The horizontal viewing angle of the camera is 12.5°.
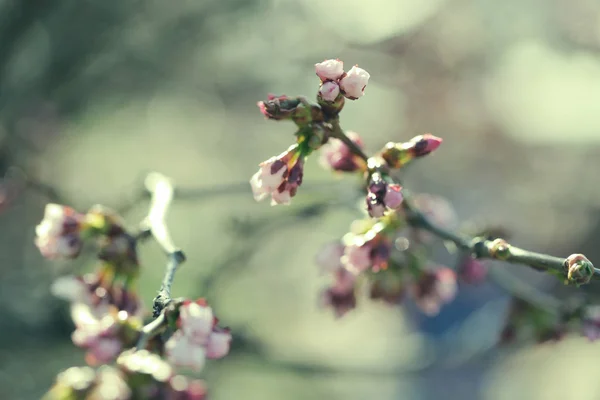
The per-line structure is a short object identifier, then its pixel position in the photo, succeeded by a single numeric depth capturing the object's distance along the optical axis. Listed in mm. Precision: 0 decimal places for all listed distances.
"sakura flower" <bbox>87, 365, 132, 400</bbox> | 580
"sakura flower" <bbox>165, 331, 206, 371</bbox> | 589
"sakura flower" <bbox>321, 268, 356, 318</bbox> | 669
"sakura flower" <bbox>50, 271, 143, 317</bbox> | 631
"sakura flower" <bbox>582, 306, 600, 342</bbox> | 643
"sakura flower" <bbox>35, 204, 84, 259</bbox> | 638
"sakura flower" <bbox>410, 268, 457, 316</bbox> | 675
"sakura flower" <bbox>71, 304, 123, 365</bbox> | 596
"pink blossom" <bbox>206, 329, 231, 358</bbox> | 594
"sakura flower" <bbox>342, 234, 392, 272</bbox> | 632
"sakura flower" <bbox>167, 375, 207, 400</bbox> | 588
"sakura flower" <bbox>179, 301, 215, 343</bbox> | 589
